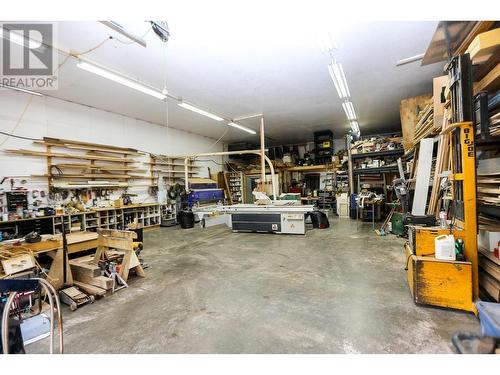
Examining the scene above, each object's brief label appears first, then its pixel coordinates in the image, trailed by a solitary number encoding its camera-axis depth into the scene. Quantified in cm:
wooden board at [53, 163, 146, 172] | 564
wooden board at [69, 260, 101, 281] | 297
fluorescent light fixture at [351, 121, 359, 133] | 841
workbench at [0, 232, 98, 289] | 279
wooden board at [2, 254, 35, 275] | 233
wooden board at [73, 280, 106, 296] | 277
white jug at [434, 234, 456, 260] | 224
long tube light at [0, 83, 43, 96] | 461
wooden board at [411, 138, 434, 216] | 417
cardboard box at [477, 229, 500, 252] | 243
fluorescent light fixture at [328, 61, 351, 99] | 418
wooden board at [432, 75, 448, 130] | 350
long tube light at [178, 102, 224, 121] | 554
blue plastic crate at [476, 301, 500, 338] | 152
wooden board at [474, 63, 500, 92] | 240
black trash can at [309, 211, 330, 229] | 647
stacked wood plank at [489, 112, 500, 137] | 242
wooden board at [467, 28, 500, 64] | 212
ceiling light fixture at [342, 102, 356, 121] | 645
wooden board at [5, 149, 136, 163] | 492
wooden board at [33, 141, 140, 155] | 535
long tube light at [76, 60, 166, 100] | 346
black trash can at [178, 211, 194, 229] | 727
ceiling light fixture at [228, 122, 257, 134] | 790
